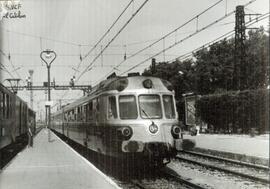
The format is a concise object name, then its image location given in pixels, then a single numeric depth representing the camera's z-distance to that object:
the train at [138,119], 13.64
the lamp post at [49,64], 31.81
